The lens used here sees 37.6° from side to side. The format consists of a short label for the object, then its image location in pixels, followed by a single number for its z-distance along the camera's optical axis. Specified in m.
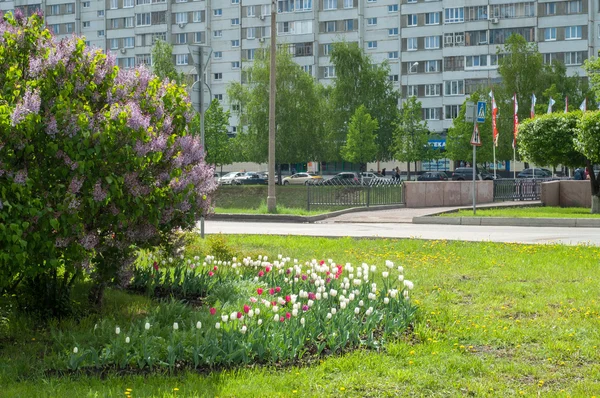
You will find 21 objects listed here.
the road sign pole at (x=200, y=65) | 15.58
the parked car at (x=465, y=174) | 69.00
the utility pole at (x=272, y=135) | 30.32
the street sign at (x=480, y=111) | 26.88
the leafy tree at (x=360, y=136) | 71.31
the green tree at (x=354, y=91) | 75.81
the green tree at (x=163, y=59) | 73.44
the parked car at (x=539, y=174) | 76.20
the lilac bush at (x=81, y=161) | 6.84
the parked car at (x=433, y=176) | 71.06
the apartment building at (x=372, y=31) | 85.06
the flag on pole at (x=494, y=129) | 43.84
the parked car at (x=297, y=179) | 78.59
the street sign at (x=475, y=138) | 26.80
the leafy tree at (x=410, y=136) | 72.93
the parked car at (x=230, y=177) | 73.66
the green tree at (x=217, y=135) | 72.25
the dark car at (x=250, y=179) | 76.32
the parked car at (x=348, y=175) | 76.10
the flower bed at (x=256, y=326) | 6.59
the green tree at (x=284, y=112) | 63.38
